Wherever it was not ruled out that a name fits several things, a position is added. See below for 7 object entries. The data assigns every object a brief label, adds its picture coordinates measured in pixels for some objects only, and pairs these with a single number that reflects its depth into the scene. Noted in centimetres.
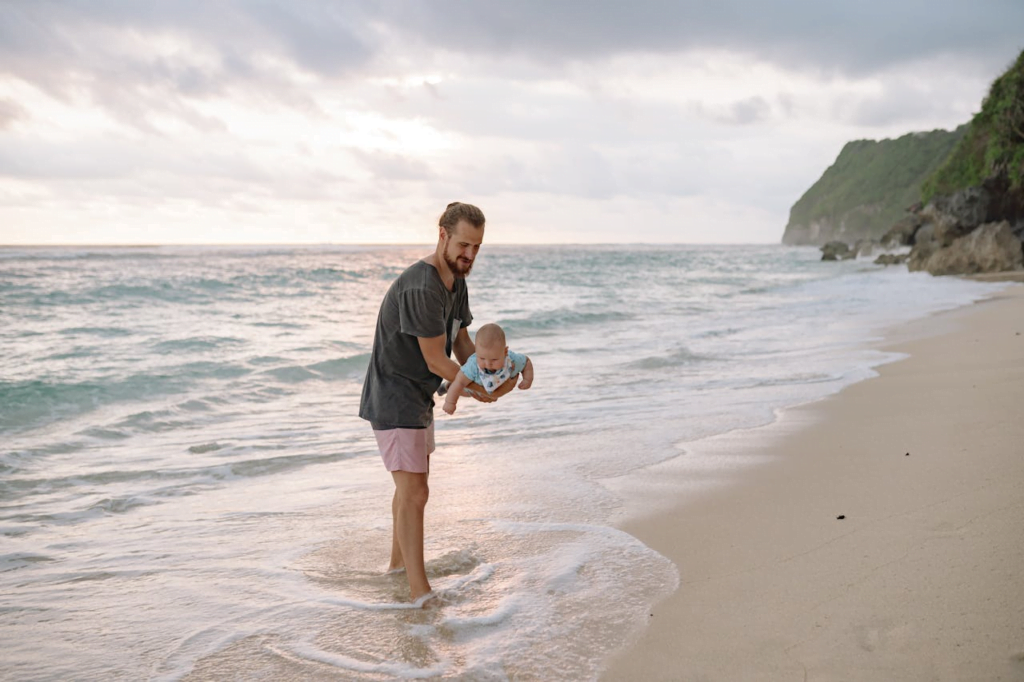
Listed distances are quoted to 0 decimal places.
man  355
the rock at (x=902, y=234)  4957
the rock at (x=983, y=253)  2725
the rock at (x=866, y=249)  6281
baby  362
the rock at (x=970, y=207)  3012
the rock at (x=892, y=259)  4300
